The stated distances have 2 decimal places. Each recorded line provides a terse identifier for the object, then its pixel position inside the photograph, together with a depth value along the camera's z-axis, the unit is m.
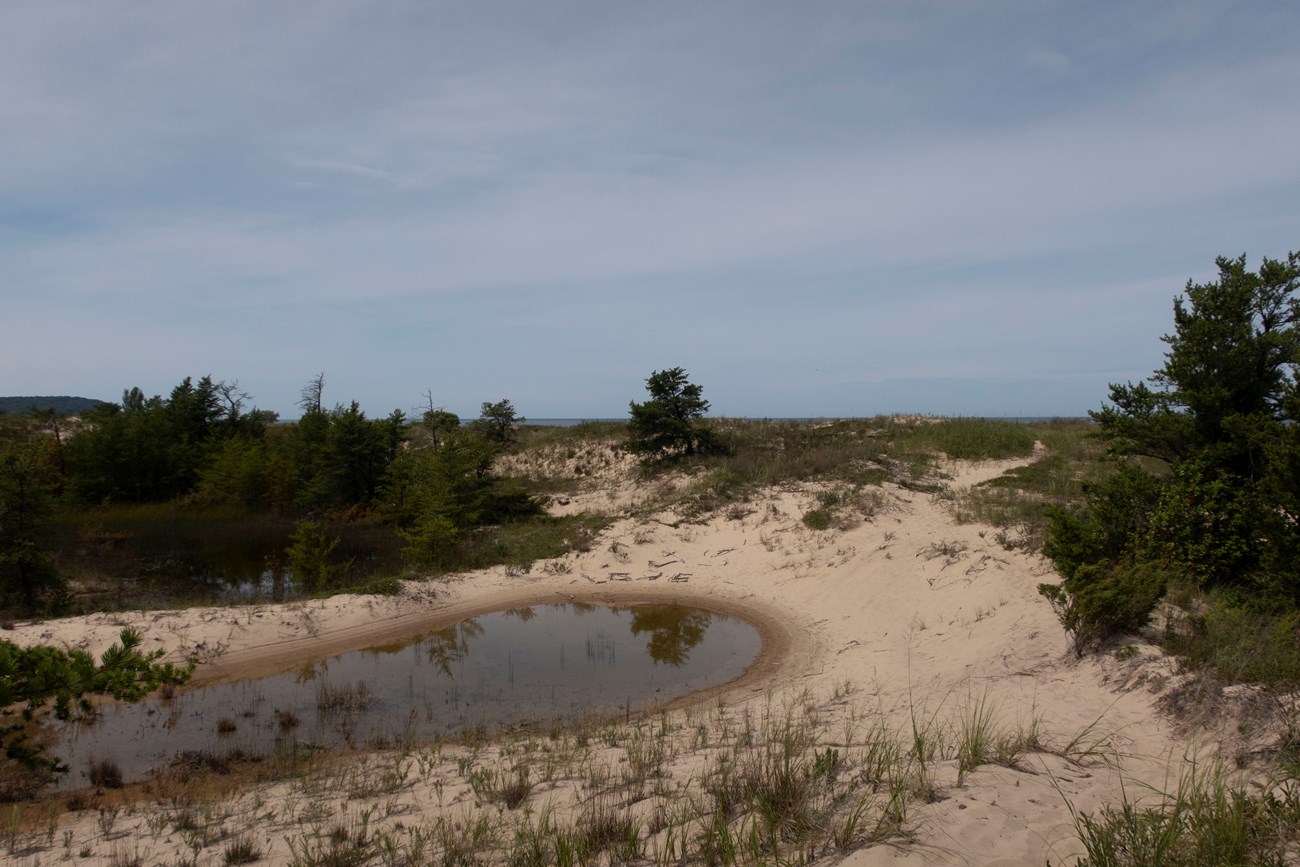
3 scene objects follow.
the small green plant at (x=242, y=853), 5.48
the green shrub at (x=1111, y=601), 8.91
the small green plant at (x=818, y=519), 19.22
